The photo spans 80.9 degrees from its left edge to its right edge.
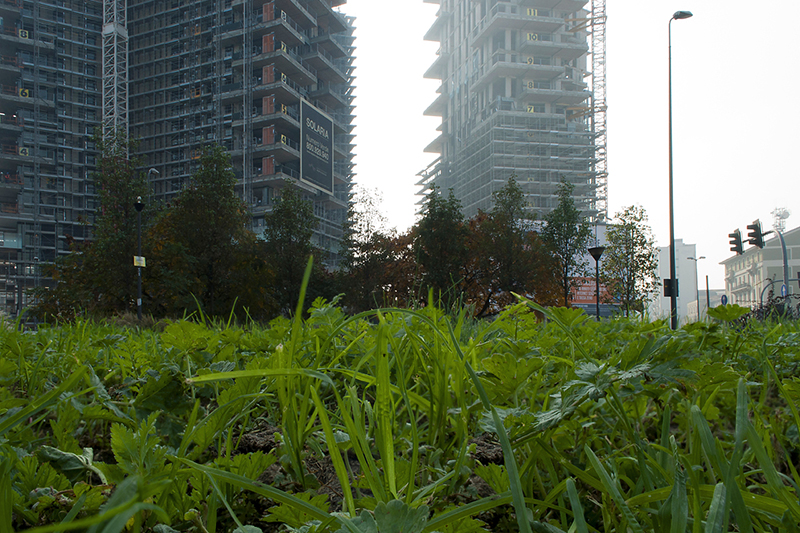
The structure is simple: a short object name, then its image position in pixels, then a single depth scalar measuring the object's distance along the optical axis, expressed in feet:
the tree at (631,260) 95.50
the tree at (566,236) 100.58
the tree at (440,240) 83.25
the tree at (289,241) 86.63
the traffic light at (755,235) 78.22
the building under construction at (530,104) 263.90
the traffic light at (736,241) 84.99
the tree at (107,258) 64.59
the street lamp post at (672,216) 67.67
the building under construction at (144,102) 166.30
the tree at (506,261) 84.23
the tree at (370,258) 88.02
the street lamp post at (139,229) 59.47
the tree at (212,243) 69.97
